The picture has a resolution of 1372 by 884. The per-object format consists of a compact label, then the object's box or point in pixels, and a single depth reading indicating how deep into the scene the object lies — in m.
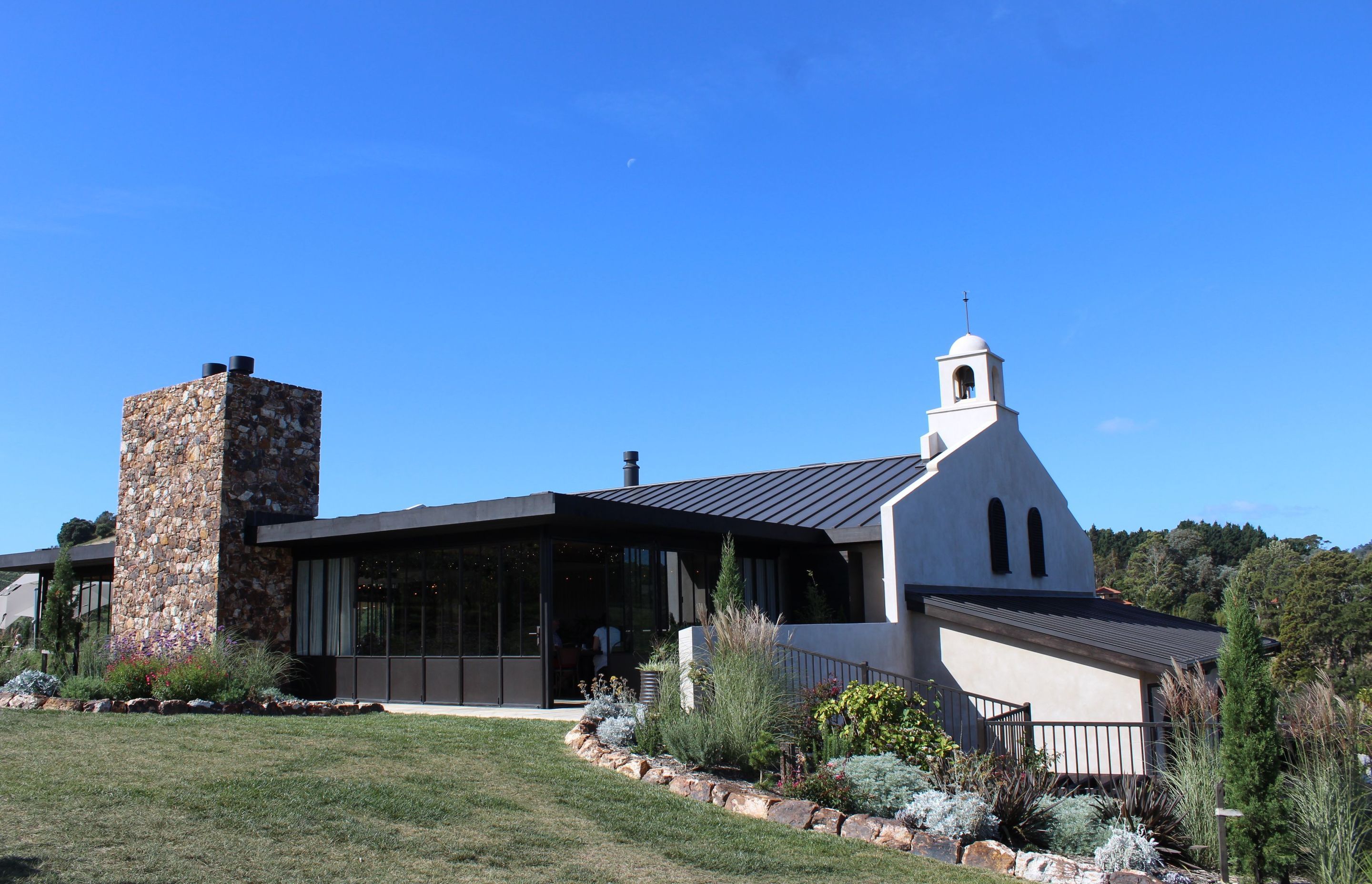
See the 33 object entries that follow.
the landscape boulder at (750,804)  8.33
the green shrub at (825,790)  8.60
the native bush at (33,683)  12.69
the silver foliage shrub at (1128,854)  7.78
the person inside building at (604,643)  14.02
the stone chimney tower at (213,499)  15.25
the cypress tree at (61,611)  17.30
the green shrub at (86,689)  12.21
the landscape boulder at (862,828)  8.05
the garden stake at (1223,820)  7.96
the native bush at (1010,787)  8.51
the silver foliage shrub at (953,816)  8.03
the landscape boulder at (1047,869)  7.46
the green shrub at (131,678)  12.28
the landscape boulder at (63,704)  11.62
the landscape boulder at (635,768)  9.10
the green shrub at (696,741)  9.30
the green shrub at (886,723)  9.62
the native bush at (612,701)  10.98
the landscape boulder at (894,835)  7.93
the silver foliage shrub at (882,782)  8.58
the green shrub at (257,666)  13.14
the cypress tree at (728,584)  12.45
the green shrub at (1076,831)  8.39
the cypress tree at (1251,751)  8.14
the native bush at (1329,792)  8.08
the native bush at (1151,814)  8.73
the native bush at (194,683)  12.05
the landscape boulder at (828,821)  8.14
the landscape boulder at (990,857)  7.62
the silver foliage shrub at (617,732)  10.07
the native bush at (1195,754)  8.78
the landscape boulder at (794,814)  8.17
